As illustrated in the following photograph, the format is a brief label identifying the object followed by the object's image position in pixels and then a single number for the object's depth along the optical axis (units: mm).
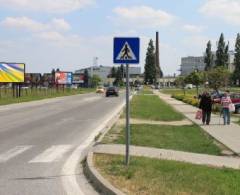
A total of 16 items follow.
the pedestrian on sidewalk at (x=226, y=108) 26531
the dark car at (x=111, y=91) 86500
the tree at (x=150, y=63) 176125
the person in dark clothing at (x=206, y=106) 26767
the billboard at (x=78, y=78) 180500
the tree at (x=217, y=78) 54875
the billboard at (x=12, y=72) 70062
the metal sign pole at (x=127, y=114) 11914
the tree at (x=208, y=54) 132725
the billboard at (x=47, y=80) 128125
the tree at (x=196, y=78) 67125
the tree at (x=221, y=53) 133375
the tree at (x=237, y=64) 137650
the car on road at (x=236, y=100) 38219
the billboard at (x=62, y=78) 118888
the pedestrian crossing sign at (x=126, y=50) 12000
